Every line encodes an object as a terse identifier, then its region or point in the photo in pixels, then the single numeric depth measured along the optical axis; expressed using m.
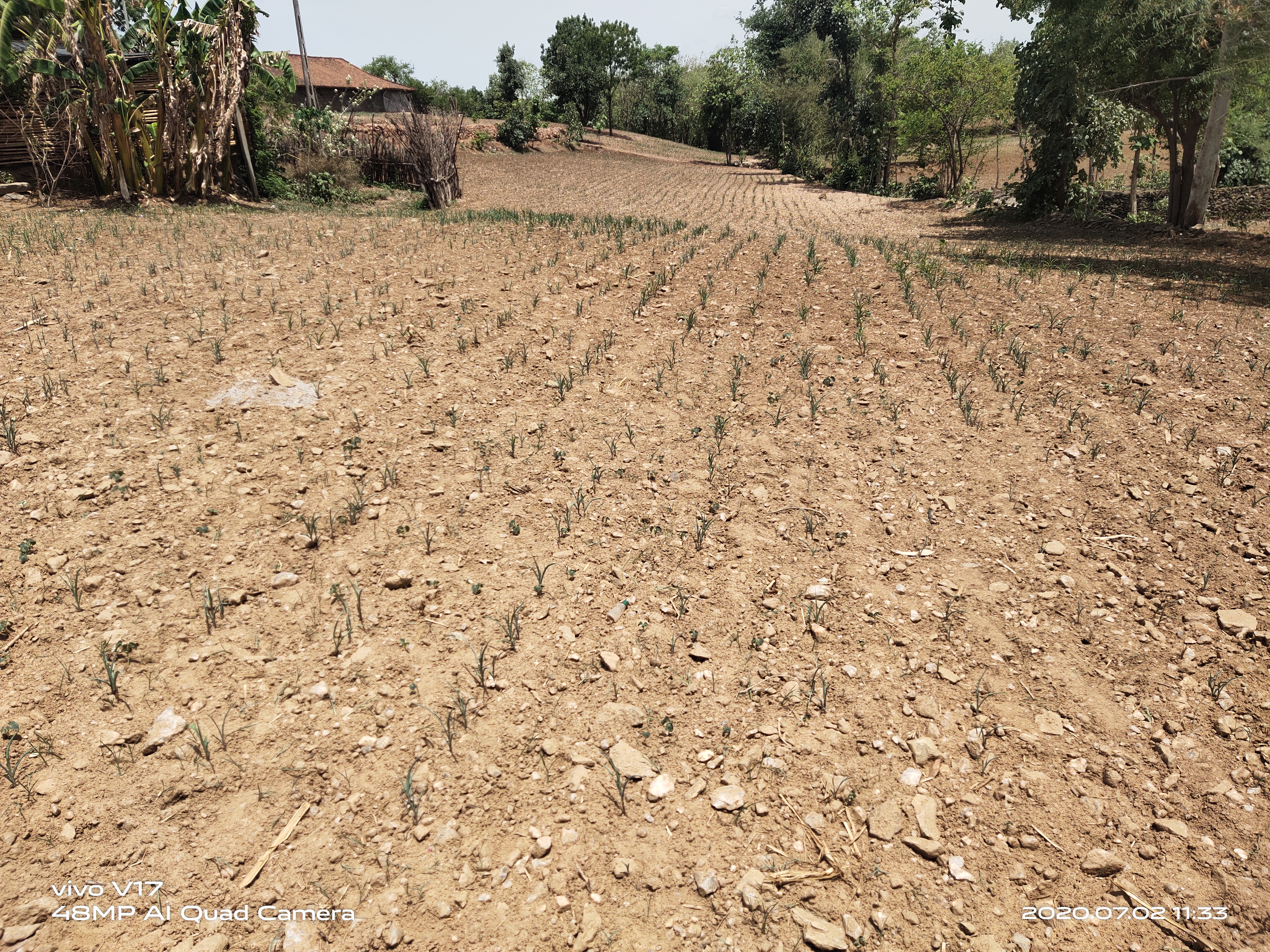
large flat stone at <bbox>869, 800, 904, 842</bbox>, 2.90
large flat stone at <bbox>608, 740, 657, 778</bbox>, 3.12
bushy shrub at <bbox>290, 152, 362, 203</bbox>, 18.73
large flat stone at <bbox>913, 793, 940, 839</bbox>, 2.89
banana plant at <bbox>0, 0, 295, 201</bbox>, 13.09
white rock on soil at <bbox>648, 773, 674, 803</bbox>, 3.04
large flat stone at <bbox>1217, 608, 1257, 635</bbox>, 3.80
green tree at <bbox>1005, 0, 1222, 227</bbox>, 13.66
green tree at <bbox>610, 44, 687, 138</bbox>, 60.50
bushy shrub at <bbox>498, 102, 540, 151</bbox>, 38.62
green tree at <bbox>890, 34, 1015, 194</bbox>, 24.81
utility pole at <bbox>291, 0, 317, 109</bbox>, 21.62
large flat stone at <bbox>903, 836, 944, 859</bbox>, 2.81
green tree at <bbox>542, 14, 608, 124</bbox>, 50.53
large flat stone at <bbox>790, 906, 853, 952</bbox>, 2.52
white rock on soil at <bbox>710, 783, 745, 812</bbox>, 2.99
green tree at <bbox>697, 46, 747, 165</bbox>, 45.28
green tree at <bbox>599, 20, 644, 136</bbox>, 51.44
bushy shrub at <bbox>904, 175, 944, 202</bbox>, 28.20
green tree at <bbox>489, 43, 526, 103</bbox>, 52.69
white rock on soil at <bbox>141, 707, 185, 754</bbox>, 3.07
